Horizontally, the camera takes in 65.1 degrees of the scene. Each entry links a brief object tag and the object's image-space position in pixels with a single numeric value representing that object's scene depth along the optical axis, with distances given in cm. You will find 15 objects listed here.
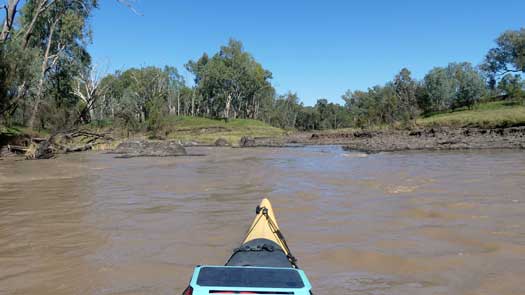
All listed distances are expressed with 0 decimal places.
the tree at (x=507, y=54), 5903
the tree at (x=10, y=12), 2137
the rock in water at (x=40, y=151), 2023
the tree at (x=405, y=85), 6301
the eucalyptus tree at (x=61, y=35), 3422
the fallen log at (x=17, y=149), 2155
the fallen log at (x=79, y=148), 2547
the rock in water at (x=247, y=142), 3678
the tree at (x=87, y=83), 3872
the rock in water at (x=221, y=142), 3800
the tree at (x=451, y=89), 6406
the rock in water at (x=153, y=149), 2277
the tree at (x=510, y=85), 5618
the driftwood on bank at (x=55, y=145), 2077
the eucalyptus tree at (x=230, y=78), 6662
